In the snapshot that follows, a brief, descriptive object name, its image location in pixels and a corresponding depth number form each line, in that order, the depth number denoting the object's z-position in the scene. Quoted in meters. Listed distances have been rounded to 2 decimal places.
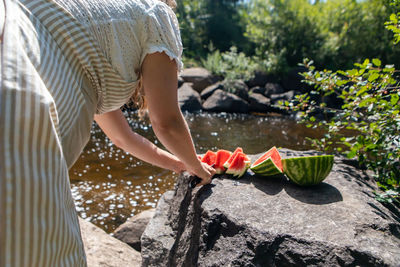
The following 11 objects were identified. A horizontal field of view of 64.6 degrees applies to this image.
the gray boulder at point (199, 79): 14.64
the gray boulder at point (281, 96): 13.48
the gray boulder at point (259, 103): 13.23
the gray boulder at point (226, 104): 12.62
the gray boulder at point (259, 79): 15.26
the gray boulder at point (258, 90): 14.49
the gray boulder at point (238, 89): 13.99
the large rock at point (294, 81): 14.77
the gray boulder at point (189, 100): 12.45
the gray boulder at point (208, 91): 13.95
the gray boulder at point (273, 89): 14.43
